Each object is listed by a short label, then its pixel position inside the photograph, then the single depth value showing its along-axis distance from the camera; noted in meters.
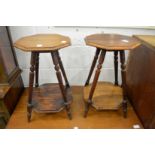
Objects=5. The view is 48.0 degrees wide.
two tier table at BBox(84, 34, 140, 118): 1.17
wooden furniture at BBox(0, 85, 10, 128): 1.44
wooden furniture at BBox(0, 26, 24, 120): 1.47
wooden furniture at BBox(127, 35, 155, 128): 1.27
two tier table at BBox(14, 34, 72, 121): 1.15
